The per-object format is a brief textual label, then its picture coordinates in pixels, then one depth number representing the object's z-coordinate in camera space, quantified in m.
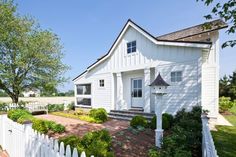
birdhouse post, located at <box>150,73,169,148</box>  4.38
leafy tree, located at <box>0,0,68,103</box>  11.90
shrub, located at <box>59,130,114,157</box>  3.17
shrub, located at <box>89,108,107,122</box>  8.20
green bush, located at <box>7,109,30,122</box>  7.29
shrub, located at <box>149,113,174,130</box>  5.89
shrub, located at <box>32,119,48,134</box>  5.67
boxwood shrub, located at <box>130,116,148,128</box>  6.09
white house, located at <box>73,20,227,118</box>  6.61
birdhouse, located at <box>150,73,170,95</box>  4.53
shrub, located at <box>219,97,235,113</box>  11.63
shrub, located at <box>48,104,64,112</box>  13.49
